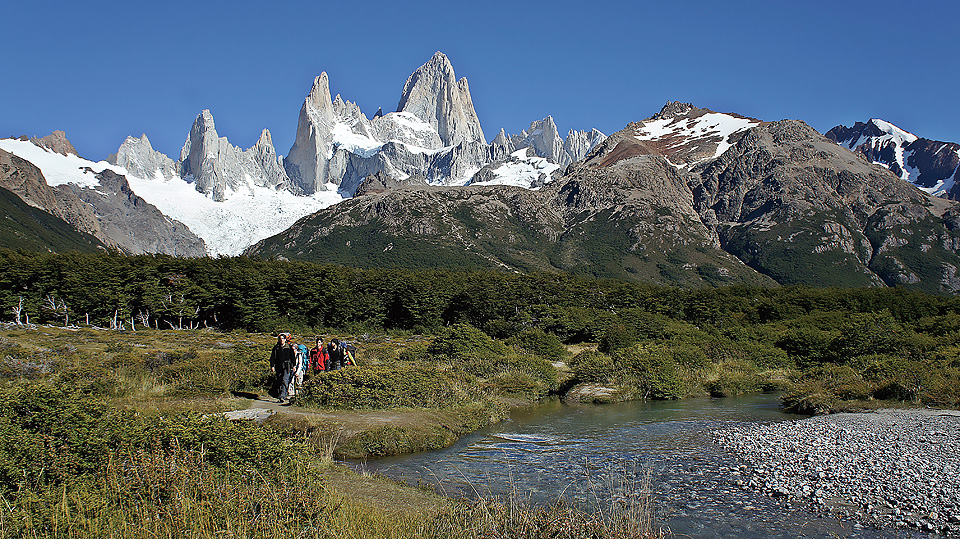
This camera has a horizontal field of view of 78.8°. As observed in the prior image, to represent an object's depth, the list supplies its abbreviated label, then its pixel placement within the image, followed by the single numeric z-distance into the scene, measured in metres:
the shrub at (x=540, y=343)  45.06
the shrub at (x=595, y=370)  32.75
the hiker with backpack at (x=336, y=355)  23.84
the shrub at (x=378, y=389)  20.97
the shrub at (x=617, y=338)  48.06
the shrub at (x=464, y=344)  37.41
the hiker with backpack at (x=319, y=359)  23.42
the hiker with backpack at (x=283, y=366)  20.09
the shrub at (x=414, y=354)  39.09
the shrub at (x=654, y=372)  31.48
